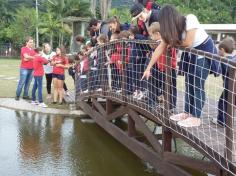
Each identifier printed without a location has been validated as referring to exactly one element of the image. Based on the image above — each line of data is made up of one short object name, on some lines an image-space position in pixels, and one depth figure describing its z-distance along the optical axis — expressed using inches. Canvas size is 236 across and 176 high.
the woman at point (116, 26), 345.4
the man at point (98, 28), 406.4
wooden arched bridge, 194.2
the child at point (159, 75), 236.8
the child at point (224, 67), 195.3
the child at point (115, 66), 319.9
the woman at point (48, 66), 469.6
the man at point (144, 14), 273.9
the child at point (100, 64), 359.8
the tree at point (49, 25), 1482.5
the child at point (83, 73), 414.6
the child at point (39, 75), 455.5
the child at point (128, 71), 296.2
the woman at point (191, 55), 200.7
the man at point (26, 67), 474.0
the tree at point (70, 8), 1498.5
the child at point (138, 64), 286.1
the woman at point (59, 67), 456.1
